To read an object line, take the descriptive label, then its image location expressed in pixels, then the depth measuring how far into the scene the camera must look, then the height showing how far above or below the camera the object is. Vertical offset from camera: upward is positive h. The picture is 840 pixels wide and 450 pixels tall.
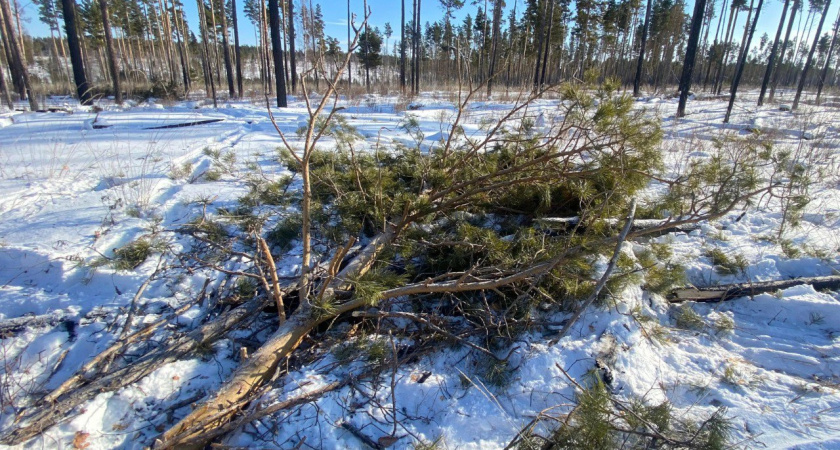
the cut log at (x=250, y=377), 1.38 -1.19
